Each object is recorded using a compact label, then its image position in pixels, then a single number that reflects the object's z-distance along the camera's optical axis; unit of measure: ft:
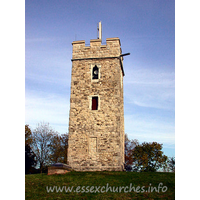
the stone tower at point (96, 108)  56.08
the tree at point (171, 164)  105.05
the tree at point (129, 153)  115.70
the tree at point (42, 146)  99.66
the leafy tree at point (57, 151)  105.91
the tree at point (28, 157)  93.59
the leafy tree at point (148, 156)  98.89
